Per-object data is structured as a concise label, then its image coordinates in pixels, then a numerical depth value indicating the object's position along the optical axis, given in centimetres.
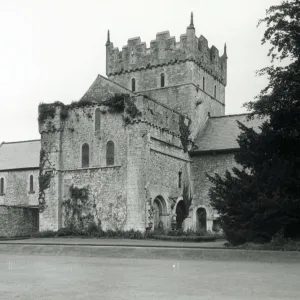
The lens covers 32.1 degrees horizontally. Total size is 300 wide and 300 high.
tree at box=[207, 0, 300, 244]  2095
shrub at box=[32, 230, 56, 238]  3712
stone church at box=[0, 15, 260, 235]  3609
